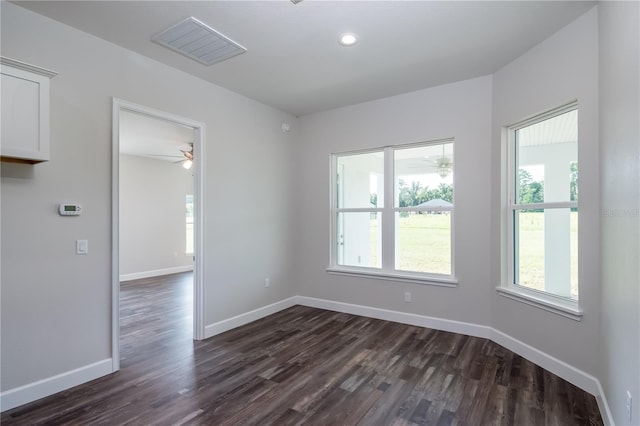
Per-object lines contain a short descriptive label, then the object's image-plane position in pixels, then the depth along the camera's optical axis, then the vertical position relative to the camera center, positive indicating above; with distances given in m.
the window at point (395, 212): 3.94 +0.01
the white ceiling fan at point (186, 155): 6.11 +1.15
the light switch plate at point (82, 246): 2.62 -0.28
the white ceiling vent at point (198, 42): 2.56 +1.46
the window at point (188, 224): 8.20 -0.30
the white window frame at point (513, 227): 2.83 -0.15
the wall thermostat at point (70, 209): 2.52 +0.02
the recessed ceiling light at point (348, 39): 2.70 +1.48
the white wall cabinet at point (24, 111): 2.06 +0.67
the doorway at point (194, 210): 2.83 +0.02
